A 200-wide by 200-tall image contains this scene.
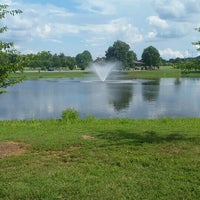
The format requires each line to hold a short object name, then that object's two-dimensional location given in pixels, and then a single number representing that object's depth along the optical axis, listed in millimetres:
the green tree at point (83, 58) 122989
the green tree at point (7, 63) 6598
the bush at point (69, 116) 12294
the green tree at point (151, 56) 94547
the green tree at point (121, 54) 99571
